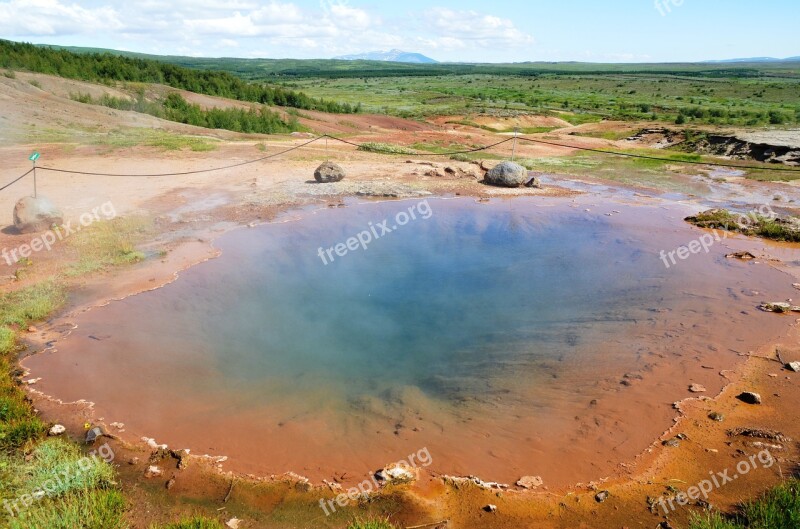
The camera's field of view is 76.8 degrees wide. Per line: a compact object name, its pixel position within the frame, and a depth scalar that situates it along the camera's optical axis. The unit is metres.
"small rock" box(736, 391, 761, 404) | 6.61
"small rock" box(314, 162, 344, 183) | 18.62
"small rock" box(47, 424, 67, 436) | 5.82
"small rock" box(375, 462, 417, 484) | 5.27
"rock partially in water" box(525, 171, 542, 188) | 19.70
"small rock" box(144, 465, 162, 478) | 5.32
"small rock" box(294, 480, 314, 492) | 5.19
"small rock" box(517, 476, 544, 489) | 5.29
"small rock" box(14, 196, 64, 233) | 11.85
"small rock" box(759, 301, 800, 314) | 9.37
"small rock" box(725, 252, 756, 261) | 12.44
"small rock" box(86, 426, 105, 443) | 5.75
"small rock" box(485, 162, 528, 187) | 19.39
